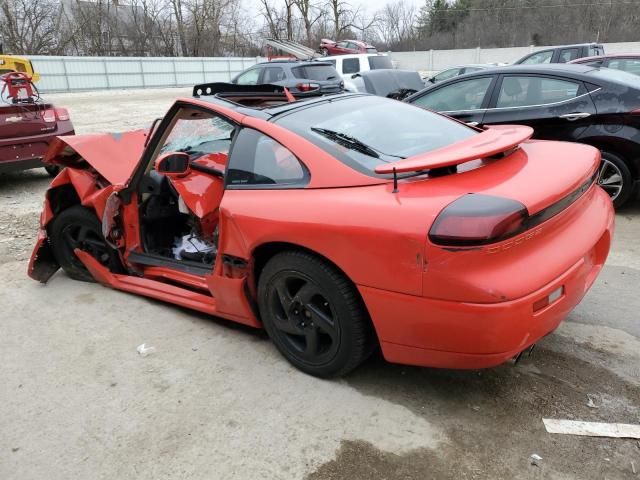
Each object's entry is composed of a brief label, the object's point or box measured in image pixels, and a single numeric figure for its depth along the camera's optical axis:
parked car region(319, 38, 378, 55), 25.97
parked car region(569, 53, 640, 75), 7.86
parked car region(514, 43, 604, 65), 11.27
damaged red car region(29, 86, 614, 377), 2.15
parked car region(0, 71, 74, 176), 7.13
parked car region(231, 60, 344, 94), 11.84
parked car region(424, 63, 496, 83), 14.42
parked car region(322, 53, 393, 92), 15.13
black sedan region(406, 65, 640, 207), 5.04
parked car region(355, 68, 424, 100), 10.91
